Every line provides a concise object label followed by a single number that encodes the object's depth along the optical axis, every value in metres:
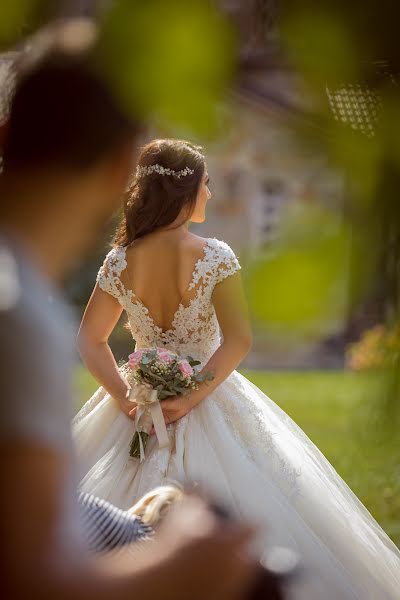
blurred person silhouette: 2.53
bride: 5.43
